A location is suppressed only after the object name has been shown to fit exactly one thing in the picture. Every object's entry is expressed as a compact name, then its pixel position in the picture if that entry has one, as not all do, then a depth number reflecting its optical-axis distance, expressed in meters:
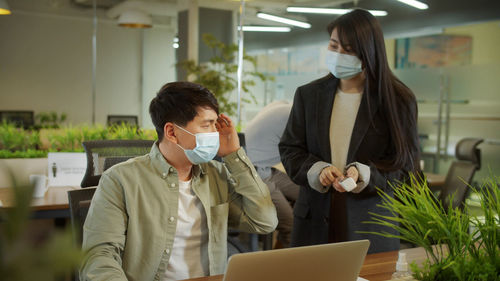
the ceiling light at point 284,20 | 8.96
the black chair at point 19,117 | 7.54
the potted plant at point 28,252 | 0.38
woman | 2.08
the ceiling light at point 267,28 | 8.98
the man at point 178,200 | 1.61
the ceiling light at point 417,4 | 7.49
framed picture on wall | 7.15
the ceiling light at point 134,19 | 8.05
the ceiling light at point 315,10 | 8.64
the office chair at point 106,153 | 2.18
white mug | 2.95
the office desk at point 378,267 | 1.56
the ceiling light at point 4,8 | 6.97
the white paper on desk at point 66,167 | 3.52
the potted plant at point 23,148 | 3.83
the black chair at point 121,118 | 7.99
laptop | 1.03
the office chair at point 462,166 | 4.21
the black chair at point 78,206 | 1.72
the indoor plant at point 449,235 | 1.18
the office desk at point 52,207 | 2.82
